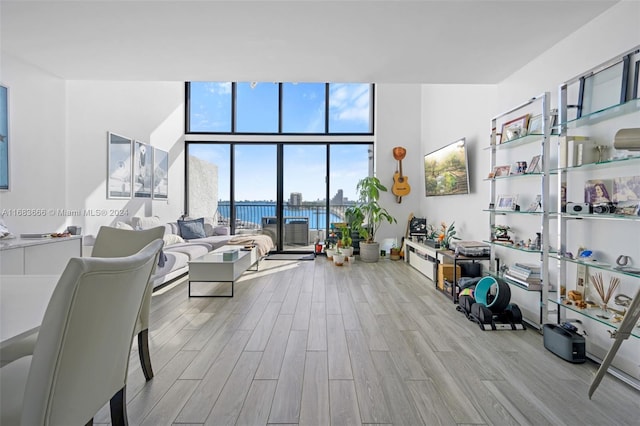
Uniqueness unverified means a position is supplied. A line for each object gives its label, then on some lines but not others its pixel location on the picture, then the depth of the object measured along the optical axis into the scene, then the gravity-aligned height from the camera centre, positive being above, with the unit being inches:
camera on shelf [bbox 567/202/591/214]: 87.3 +1.2
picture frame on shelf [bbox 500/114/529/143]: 119.2 +32.8
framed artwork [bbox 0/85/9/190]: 116.2 +25.9
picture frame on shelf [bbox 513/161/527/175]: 117.0 +16.6
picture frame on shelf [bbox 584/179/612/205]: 85.0 +5.9
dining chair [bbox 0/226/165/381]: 75.9 -9.6
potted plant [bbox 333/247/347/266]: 220.7 -34.2
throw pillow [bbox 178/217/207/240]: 230.2 -15.4
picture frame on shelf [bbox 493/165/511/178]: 125.5 +16.7
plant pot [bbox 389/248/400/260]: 245.4 -33.8
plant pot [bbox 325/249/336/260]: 239.2 -32.6
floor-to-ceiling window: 269.7 +48.1
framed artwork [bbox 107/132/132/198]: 179.0 +24.6
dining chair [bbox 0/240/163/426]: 32.8 -16.3
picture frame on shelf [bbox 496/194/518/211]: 124.5 +3.8
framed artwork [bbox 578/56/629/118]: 80.0 +34.0
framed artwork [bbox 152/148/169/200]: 224.2 +25.3
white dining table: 37.3 -14.0
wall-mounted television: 168.9 +24.5
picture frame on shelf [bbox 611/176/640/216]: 76.9 +4.6
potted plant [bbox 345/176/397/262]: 237.0 -4.1
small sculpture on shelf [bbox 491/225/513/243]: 126.7 -9.1
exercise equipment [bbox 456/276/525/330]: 110.4 -35.7
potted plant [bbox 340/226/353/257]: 236.5 -23.8
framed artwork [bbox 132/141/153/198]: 201.9 +26.0
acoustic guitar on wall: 252.4 +24.0
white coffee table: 144.6 -28.4
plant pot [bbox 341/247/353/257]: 235.5 -30.5
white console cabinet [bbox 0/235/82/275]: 98.1 -16.3
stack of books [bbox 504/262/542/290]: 109.4 -22.7
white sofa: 159.6 -22.2
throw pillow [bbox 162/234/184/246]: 198.5 -19.8
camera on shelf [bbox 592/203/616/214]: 80.6 +1.2
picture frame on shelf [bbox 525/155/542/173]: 109.3 +16.4
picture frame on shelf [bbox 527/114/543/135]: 112.0 +31.8
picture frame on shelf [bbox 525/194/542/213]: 109.7 +2.4
